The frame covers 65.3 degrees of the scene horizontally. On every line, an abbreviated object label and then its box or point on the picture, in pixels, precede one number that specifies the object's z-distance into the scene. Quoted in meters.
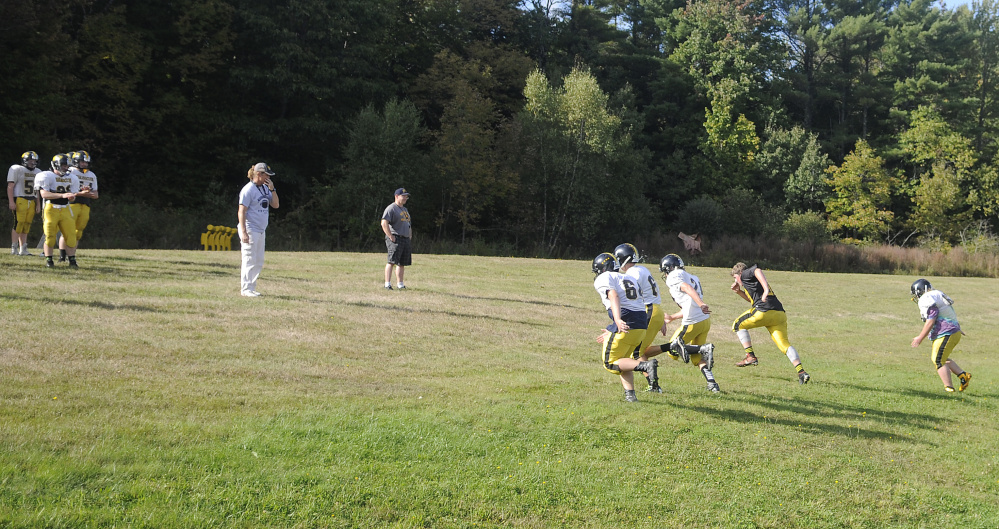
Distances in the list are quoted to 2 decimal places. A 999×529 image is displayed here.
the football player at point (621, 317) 9.54
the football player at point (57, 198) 16.20
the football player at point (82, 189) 16.86
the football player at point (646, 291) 10.10
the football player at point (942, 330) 13.40
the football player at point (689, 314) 11.53
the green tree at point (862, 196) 59.84
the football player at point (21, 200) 18.62
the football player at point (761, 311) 13.14
